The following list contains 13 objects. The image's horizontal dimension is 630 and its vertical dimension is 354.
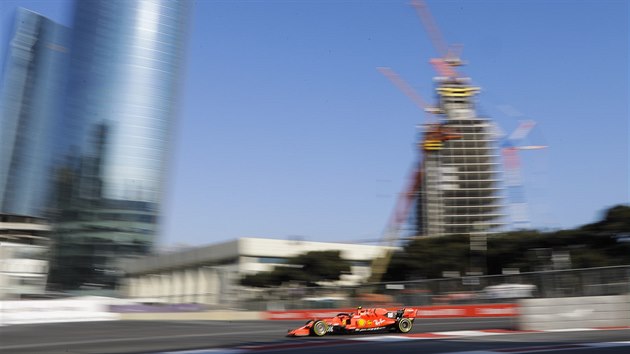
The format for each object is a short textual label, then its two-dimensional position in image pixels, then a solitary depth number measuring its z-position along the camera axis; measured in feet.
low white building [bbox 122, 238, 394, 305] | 282.56
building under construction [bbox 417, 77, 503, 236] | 494.18
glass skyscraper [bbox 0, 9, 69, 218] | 484.74
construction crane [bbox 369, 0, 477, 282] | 460.71
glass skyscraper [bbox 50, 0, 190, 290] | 350.23
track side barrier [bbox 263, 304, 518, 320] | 92.99
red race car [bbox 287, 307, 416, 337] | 50.57
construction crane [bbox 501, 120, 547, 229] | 421.18
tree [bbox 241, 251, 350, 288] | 243.40
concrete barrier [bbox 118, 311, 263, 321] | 114.93
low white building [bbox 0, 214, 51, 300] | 295.38
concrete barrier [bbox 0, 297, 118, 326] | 94.63
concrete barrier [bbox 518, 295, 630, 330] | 52.85
